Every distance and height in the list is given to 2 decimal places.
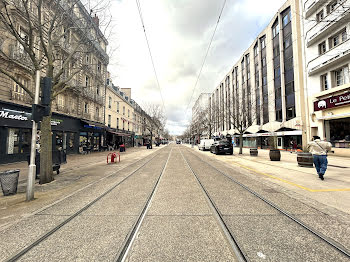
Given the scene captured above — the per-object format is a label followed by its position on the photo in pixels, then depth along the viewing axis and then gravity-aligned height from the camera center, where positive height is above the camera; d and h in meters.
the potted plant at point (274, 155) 12.27 -1.21
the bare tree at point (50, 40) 6.07 +4.26
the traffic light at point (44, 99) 4.79 +1.25
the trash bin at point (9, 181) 4.92 -1.37
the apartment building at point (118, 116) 27.14 +4.44
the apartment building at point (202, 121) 40.31 +4.86
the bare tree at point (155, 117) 46.36 +6.65
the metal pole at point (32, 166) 4.52 -0.84
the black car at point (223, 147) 18.55 -0.94
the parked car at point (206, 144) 27.02 -0.86
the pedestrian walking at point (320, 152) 6.30 -0.51
